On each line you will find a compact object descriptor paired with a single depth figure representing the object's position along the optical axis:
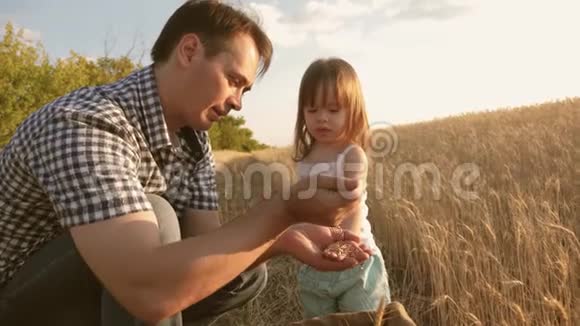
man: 1.21
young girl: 2.12
